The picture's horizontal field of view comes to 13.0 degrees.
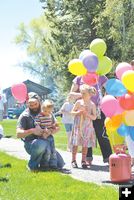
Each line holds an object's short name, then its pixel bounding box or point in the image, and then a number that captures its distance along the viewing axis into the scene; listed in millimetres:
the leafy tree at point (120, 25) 38628
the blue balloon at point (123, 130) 8450
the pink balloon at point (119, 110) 8348
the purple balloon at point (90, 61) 9760
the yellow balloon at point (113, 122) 8412
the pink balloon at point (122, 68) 8656
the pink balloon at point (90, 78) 10172
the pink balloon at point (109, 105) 8291
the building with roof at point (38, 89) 64230
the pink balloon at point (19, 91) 10125
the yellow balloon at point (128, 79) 7911
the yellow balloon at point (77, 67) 9975
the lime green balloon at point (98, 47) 10218
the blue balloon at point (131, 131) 8389
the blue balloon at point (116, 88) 8305
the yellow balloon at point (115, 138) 8712
